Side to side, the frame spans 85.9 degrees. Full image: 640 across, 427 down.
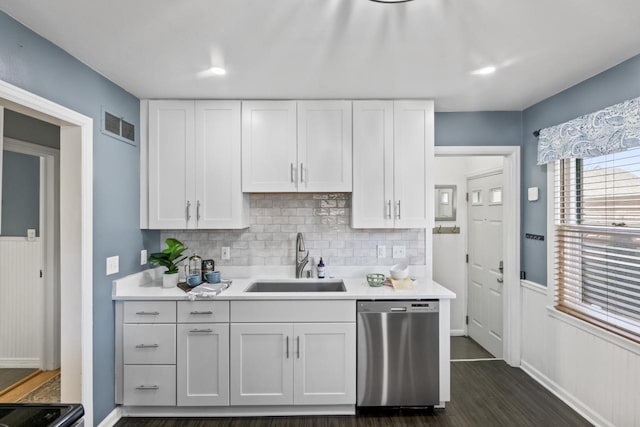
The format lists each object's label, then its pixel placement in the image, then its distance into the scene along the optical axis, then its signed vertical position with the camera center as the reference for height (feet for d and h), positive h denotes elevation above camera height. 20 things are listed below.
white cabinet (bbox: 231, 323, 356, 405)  8.25 -3.63
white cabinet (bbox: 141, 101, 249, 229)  9.41 +1.52
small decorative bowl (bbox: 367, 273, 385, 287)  9.17 -1.80
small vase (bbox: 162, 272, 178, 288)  8.89 -1.76
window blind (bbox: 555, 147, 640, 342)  7.14 -0.62
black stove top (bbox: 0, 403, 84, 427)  3.45 -2.13
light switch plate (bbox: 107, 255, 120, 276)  7.96 -1.23
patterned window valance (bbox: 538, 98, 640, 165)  6.78 +1.77
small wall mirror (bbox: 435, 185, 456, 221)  13.79 +0.39
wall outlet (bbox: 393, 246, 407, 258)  10.47 -1.20
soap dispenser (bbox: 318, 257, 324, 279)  10.03 -1.68
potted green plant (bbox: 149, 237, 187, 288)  8.86 -1.22
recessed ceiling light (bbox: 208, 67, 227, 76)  7.46 +3.13
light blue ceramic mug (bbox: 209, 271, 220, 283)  9.33 -1.75
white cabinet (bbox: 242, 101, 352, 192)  9.44 +1.83
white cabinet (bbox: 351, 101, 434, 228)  9.46 +1.79
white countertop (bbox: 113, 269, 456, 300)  8.17 -1.96
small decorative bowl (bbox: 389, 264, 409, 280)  9.13 -1.63
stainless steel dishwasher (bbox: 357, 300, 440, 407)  8.27 -3.42
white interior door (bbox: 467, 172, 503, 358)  11.71 -1.79
